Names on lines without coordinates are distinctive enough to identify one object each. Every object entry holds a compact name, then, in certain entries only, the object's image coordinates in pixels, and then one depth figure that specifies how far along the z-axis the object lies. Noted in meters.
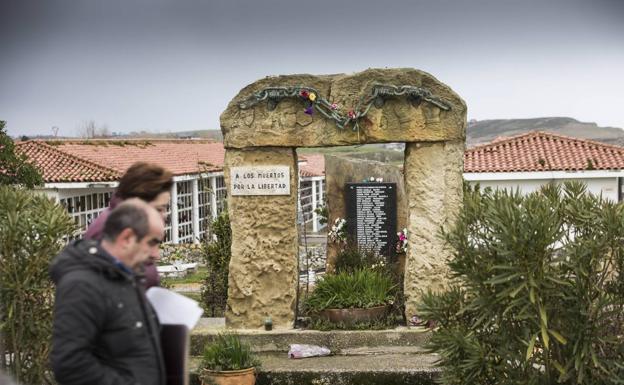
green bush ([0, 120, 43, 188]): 16.03
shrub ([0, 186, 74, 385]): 6.96
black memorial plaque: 13.65
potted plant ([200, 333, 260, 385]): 8.24
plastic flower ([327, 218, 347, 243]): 13.73
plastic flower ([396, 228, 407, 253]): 12.98
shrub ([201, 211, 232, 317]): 12.82
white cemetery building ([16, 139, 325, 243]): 22.45
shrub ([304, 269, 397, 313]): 10.48
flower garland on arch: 10.22
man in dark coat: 3.28
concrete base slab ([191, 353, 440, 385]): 8.67
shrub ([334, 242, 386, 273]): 12.05
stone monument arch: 10.29
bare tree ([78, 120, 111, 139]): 56.32
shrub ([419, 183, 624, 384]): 6.27
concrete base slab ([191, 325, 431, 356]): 10.05
